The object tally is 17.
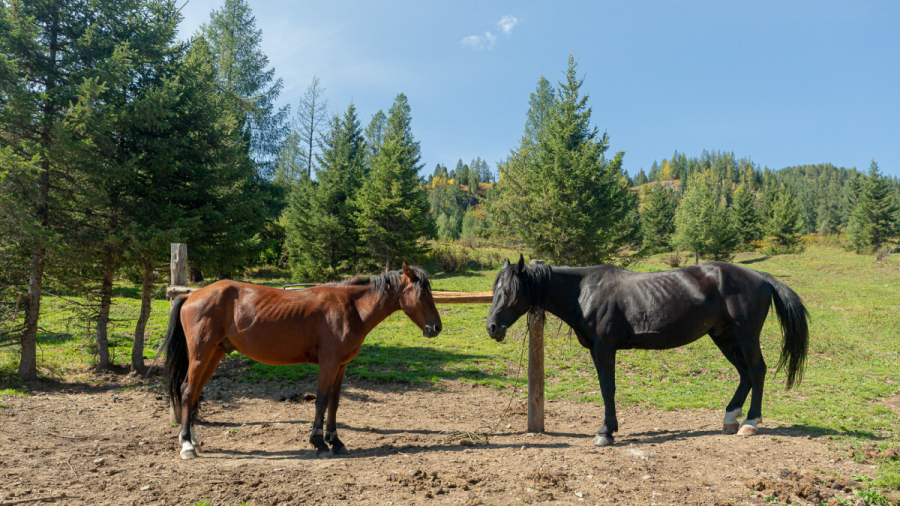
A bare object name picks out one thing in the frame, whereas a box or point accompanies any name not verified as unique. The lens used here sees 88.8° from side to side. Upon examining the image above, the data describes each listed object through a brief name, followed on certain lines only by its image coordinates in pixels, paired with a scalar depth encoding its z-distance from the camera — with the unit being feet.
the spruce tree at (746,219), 146.20
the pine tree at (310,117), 96.58
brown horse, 16.72
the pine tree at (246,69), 80.02
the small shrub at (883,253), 116.86
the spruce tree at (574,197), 55.98
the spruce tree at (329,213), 79.20
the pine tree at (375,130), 111.45
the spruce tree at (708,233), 109.60
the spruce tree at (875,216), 136.26
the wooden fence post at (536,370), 19.21
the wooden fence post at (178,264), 22.88
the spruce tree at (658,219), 148.46
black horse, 16.99
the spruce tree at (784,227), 146.70
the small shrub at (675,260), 117.80
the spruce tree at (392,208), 77.10
